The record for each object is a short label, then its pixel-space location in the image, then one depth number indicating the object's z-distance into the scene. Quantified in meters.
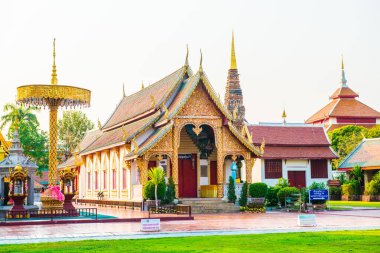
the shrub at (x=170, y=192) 30.85
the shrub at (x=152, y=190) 30.22
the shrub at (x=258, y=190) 32.06
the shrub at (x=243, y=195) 32.19
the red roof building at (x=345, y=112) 84.12
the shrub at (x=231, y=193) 32.38
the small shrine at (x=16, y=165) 27.89
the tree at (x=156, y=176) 29.53
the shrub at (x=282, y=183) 35.05
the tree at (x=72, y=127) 77.94
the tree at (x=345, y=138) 64.62
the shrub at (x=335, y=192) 49.78
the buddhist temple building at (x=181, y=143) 32.06
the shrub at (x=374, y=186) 45.25
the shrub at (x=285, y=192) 32.53
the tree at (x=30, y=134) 53.06
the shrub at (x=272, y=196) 35.13
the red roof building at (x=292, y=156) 49.78
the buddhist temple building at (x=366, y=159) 48.09
